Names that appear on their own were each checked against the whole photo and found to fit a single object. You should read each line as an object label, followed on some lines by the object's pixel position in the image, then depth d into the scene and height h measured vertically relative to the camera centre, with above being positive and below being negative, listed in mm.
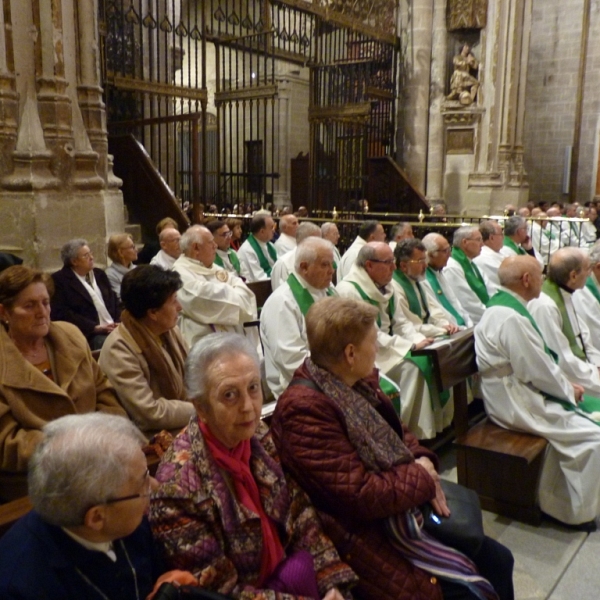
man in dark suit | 4617 -916
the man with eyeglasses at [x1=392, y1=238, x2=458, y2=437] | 4840 -893
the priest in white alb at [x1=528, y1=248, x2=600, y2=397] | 3939 -901
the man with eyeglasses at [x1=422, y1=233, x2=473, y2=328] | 5367 -829
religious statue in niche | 12211 +1769
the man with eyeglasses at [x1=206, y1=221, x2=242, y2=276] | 6684 -730
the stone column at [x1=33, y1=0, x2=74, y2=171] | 5621 +772
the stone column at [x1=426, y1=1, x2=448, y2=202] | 12258 +1254
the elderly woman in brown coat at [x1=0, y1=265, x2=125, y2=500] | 2303 -766
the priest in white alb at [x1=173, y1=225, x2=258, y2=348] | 4551 -855
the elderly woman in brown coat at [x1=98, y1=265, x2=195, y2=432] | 2713 -776
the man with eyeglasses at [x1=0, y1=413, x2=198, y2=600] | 1410 -745
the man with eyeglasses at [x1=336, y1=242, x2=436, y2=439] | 4188 -1064
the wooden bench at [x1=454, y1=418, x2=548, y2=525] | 3344 -1519
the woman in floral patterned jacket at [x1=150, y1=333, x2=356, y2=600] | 1737 -914
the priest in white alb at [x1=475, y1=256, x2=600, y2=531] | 3346 -1183
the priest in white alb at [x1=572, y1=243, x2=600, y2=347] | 4863 -990
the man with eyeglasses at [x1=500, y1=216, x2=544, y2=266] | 7648 -701
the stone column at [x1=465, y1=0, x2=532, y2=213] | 12000 +1242
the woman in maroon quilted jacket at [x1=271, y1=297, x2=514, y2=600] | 2080 -966
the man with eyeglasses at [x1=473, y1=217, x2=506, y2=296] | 7000 -824
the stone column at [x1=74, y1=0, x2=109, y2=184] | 6141 +878
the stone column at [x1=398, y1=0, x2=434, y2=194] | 12258 +1538
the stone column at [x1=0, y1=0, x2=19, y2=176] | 5379 +588
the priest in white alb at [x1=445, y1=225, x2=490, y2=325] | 6094 -930
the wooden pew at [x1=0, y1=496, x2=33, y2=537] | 1817 -969
